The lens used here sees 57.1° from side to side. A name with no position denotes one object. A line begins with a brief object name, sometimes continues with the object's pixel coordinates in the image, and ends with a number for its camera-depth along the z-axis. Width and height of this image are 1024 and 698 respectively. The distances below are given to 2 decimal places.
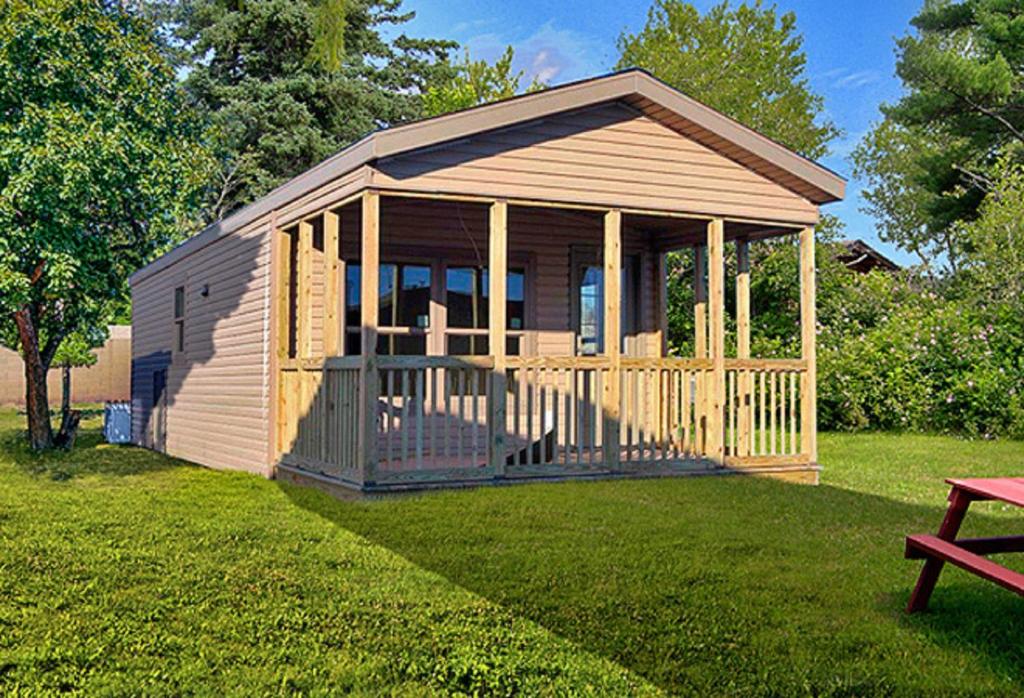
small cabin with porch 7.99
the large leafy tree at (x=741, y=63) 28.16
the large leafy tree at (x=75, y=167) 10.77
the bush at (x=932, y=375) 14.28
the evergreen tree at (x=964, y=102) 20.19
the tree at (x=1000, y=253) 15.62
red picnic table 4.10
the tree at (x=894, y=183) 39.28
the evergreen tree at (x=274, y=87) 26.56
